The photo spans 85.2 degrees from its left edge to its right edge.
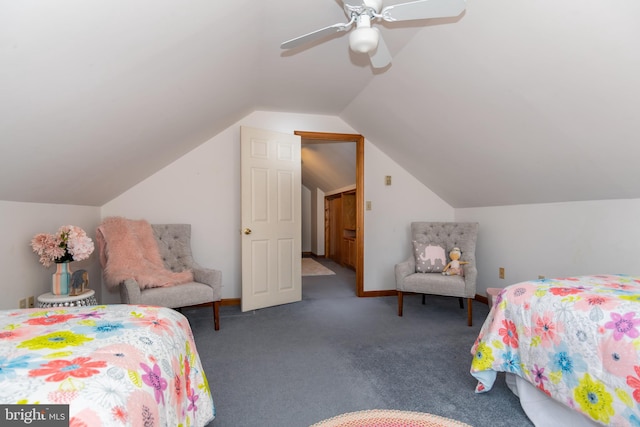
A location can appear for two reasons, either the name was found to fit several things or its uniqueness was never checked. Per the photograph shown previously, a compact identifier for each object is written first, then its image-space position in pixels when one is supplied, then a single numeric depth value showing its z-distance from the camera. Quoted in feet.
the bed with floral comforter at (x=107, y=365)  2.53
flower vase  7.35
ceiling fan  5.05
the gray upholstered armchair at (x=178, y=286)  8.81
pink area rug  5.30
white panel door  11.75
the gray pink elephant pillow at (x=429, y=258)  11.71
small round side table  7.01
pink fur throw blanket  9.08
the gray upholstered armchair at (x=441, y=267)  10.43
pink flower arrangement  7.14
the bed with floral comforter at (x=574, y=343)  4.18
